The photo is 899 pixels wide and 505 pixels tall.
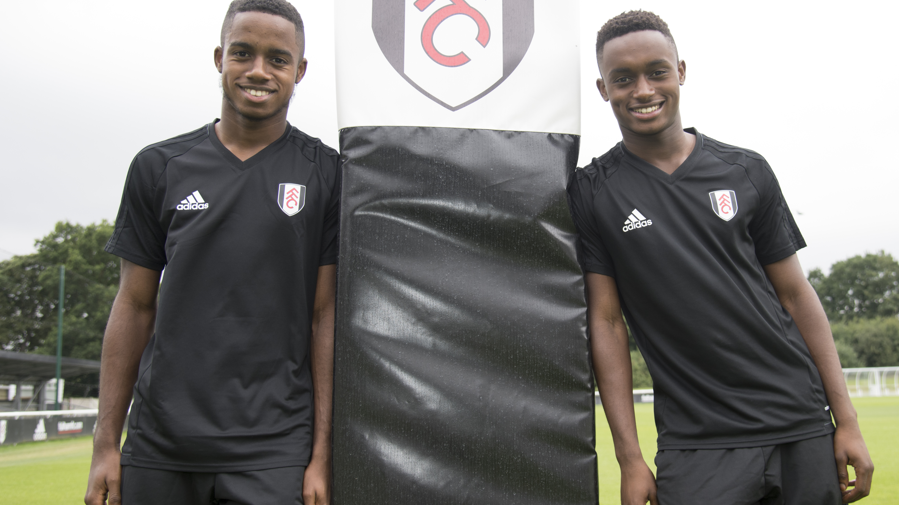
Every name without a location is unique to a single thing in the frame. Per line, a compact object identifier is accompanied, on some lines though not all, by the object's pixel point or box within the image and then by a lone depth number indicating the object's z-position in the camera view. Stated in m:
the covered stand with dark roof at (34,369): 21.74
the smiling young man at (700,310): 2.16
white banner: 2.26
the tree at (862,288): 65.19
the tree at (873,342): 47.09
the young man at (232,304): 2.05
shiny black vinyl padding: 2.08
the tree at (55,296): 37.69
